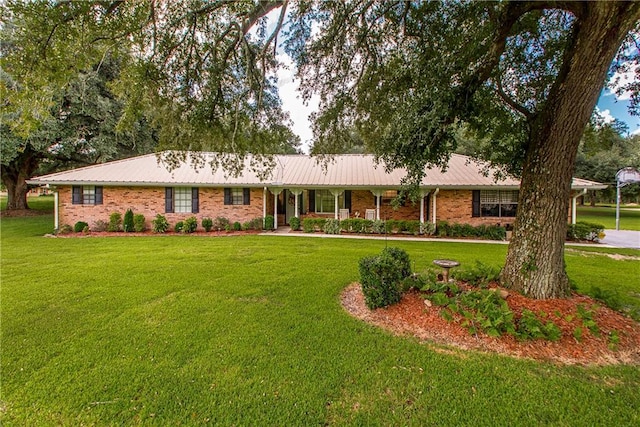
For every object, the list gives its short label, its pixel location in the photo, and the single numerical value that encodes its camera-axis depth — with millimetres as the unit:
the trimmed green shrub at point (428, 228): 12750
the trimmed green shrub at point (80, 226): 12734
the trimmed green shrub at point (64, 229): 12477
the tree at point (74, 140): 16422
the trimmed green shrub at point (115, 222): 12898
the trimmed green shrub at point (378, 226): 12859
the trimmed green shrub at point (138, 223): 12938
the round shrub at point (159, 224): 12883
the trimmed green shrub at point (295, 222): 13664
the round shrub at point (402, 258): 4961
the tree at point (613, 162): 23822
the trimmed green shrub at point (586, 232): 11531
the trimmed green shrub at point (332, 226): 13023
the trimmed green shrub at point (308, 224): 13180
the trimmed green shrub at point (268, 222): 13477
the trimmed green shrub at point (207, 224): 13203
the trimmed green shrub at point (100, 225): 13087
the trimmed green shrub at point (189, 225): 12953
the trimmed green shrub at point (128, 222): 12844
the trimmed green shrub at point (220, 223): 13586
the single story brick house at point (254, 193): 12805
